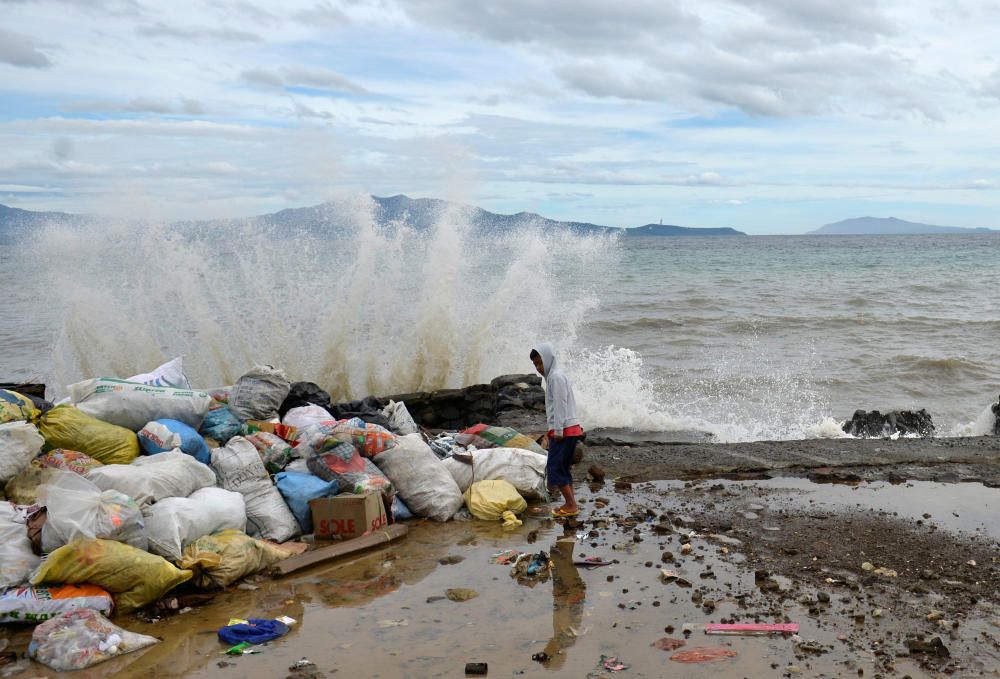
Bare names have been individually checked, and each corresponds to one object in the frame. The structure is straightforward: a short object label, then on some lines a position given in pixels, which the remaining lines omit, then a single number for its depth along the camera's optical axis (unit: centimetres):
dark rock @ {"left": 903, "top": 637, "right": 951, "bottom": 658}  388
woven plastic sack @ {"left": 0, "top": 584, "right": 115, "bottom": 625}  432
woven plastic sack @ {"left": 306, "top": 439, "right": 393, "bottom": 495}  616
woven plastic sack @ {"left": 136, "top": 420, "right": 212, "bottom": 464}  608
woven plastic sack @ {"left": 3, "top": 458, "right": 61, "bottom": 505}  529
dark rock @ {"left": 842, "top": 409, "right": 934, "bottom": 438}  977
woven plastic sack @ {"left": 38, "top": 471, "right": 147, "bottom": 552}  464
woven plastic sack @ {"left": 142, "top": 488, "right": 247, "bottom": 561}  491
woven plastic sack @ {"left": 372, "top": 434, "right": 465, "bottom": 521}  634
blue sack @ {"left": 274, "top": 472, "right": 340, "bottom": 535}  595
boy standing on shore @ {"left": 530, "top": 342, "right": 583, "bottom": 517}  639
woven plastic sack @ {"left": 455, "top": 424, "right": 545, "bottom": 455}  750
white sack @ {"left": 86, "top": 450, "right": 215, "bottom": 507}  525
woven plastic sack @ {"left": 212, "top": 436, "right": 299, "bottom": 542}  572
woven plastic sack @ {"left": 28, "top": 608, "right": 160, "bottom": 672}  398
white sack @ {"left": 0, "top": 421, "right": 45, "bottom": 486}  524
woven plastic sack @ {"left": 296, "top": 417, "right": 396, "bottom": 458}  649
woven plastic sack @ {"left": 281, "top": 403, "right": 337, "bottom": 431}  743
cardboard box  576
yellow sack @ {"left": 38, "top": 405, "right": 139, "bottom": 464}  586
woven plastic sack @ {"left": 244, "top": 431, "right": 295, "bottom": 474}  647
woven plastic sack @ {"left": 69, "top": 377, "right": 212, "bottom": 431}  626
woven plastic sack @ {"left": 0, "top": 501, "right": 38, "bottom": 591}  453
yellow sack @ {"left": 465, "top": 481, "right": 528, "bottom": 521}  628
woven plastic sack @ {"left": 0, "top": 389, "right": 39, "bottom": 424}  564
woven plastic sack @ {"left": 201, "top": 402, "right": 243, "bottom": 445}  684
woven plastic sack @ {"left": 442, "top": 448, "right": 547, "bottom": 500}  667
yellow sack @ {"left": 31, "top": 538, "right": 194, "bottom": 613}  444
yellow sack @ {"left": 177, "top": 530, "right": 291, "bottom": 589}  494
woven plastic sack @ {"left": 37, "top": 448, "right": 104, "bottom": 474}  560
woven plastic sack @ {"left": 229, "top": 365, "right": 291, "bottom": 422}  739
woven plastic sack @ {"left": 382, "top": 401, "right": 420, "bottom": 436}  786
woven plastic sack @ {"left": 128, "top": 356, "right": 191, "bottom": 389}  698
